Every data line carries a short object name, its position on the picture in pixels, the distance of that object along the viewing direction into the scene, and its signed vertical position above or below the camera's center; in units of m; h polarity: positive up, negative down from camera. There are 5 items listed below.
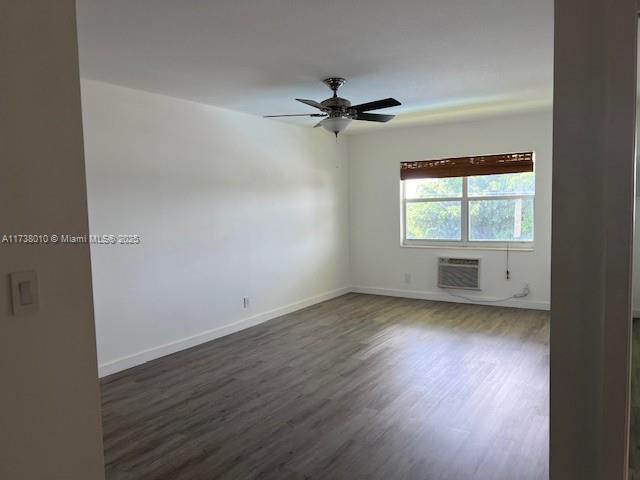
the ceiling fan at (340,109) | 3.80 +0.90
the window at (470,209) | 6.00 +0.02
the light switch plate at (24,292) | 1.21 -0.20
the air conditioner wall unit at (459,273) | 6.28 -0.89
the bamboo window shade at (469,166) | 5.90 +0.62
